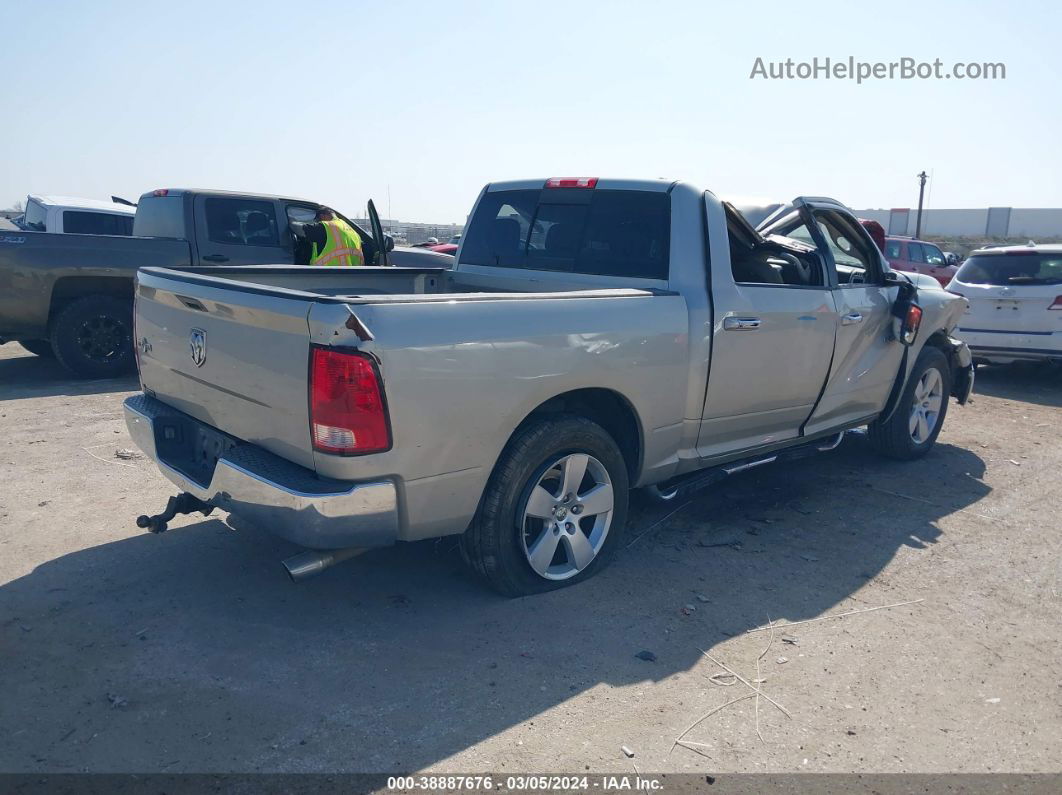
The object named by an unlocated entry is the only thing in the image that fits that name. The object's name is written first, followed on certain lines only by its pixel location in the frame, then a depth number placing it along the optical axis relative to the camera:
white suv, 9.59
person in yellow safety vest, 9.18
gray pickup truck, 8.09
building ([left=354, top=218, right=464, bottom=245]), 48.50
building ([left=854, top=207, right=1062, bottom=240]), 63.69
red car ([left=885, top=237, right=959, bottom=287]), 18.75
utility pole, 46.63
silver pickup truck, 3.14
